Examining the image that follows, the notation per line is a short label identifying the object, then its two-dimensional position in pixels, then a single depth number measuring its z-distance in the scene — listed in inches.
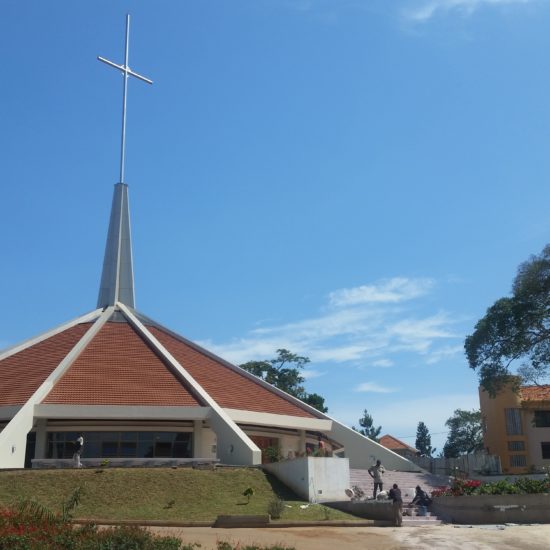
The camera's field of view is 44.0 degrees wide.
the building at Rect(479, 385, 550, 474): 1731.1
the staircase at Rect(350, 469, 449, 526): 1033.0
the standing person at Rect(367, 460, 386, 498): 904.3
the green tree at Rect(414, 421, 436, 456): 3267.7
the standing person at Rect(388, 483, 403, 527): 710.5
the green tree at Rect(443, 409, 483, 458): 2901.1
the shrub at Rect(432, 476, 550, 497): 770.8
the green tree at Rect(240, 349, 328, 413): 2544.3
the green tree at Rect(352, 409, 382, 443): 3198.8
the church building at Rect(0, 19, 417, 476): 1098.1
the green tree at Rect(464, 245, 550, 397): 1505.9
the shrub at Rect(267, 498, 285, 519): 705.0
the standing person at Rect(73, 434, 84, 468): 927.4
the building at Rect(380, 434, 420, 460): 2217.4
